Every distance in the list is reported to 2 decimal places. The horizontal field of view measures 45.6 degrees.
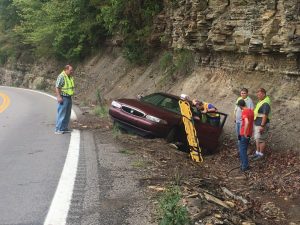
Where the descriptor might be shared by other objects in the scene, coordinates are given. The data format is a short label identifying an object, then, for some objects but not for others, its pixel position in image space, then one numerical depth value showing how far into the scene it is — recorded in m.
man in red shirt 8.03
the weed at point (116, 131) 8.82
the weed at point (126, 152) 7.21
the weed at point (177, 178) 5.44
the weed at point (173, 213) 3.67
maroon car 8.78
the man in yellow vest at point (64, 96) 9.09
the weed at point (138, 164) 6.31
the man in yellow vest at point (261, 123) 8.69
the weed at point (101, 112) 12.59
